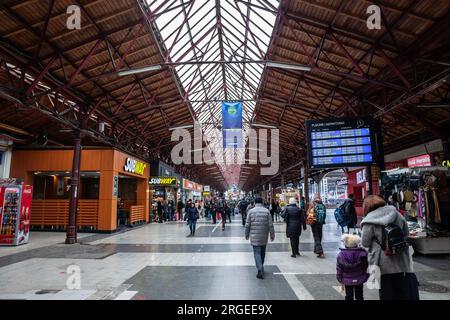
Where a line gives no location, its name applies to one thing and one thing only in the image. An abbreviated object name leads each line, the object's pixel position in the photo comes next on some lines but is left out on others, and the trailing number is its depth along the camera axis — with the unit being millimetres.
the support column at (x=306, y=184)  22684
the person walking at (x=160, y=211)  23275
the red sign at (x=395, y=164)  18202
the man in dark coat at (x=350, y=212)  10812
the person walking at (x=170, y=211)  24703
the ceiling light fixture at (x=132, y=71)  9953
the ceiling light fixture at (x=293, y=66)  10102
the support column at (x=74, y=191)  11703
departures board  9789
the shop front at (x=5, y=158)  15531
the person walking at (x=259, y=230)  6164
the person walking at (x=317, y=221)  8414
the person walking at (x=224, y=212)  16808
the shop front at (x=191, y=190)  35625
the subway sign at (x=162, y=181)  21844
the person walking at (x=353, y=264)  3510
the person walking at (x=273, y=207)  20262
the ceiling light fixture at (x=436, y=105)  10182
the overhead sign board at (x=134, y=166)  17955
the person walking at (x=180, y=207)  24144
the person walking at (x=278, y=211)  26828
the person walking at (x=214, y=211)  20984
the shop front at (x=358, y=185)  22258
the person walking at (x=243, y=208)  19716
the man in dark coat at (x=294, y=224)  8320
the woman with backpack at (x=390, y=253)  2904
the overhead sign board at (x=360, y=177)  22011
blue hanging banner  14594
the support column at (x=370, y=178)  11595
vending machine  10859
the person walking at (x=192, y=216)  13844
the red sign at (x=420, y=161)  15175
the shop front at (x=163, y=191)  21906
